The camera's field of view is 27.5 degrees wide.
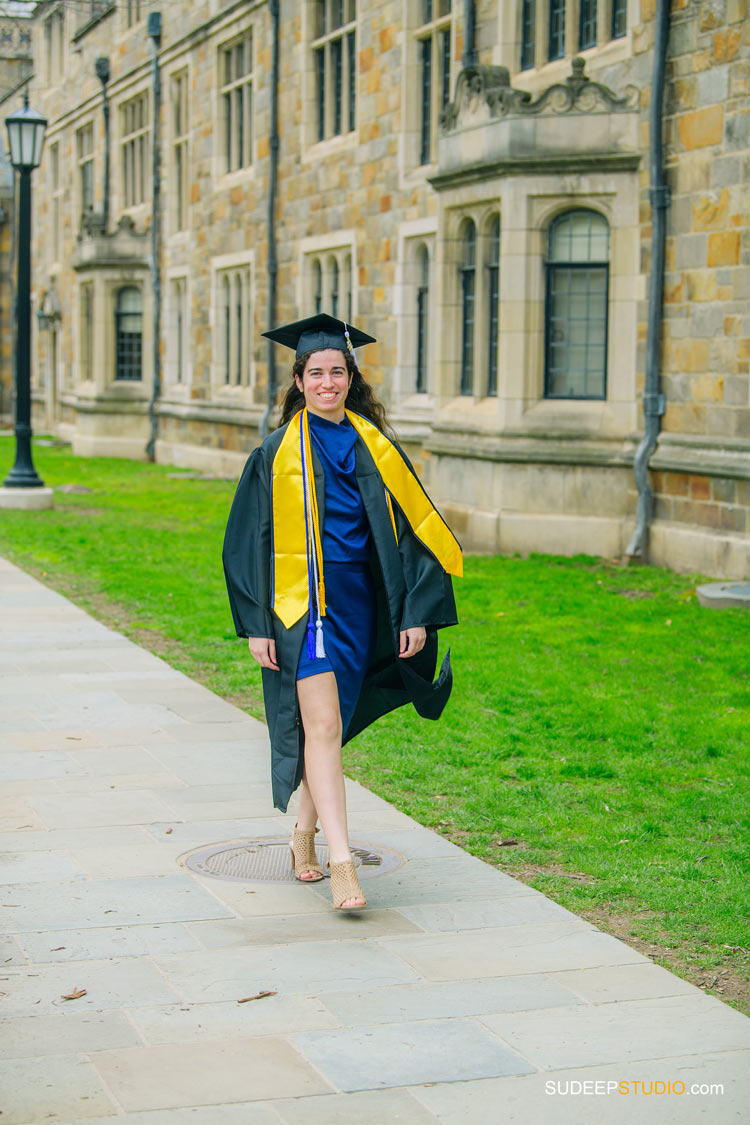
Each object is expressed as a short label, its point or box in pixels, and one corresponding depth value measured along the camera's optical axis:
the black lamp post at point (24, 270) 18.66
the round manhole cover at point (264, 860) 5.39
